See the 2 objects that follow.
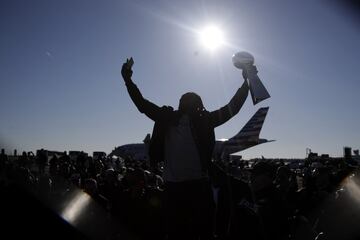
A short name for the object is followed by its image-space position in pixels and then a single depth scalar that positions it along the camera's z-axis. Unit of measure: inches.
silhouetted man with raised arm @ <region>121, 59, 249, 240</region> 136.3
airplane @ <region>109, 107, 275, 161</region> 1405.0
